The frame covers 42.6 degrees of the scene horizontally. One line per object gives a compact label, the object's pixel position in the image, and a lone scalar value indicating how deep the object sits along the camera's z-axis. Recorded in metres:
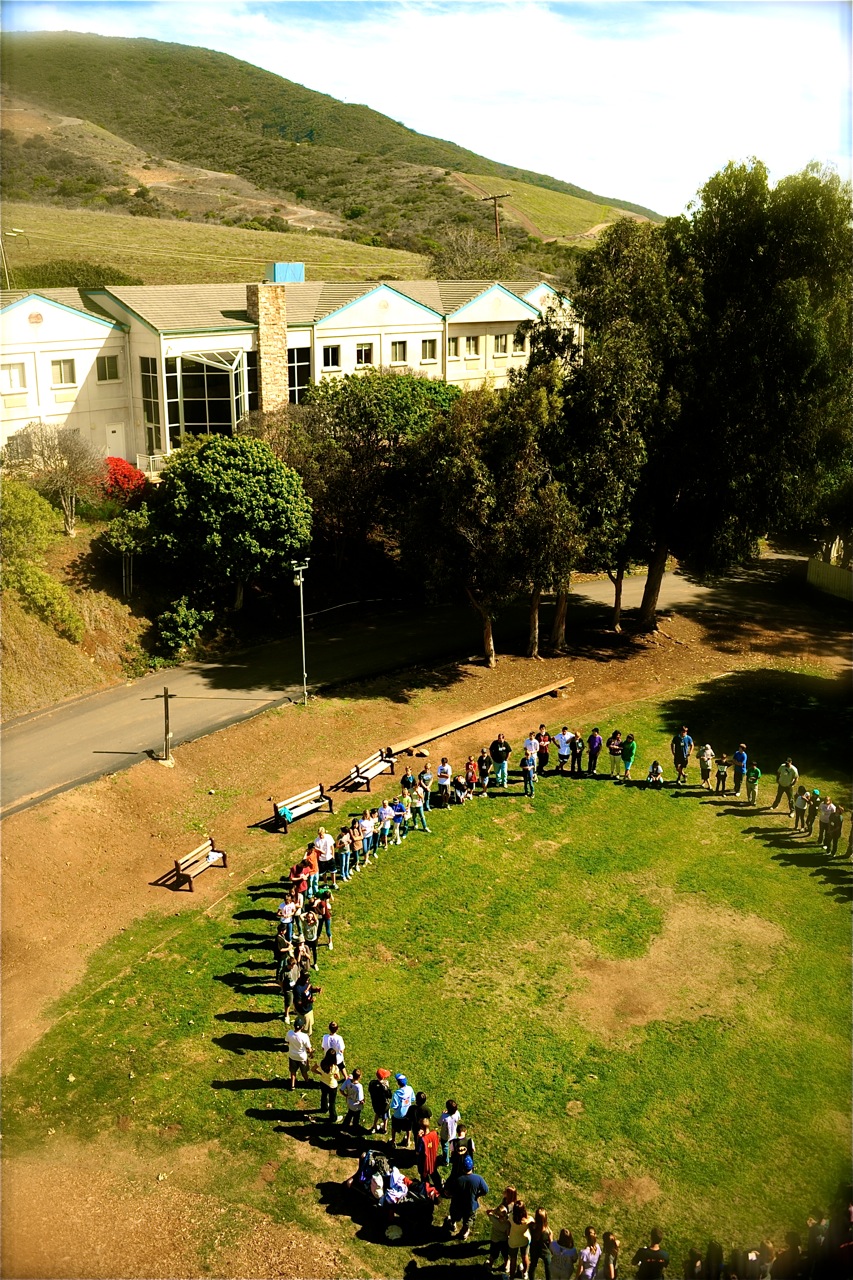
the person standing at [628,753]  31.95
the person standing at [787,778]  30.30
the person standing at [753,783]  31.17
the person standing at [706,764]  31.75
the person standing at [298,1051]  19.67
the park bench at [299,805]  29.20
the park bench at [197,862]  26.28
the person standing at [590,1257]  15.59
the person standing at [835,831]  27.95
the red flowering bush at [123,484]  43.69
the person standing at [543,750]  33.00
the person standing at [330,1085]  19.28
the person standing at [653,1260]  15.61
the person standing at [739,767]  31.27
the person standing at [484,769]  31.64
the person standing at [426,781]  30.09
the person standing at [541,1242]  15.76
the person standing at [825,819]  28.03
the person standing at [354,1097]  18.64
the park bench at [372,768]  31.39
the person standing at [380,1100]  18.81
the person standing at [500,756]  31.80
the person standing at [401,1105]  18.25
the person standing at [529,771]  31.52
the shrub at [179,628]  39.62
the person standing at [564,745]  32.81
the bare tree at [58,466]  41.91
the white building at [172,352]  46.91
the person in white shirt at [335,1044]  19.34
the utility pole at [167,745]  31.61
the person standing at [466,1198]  16.72
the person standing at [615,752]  32.34
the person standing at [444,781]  30.67
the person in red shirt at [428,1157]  17.34
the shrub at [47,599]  36.56
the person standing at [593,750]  32.66
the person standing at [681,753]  32.41
